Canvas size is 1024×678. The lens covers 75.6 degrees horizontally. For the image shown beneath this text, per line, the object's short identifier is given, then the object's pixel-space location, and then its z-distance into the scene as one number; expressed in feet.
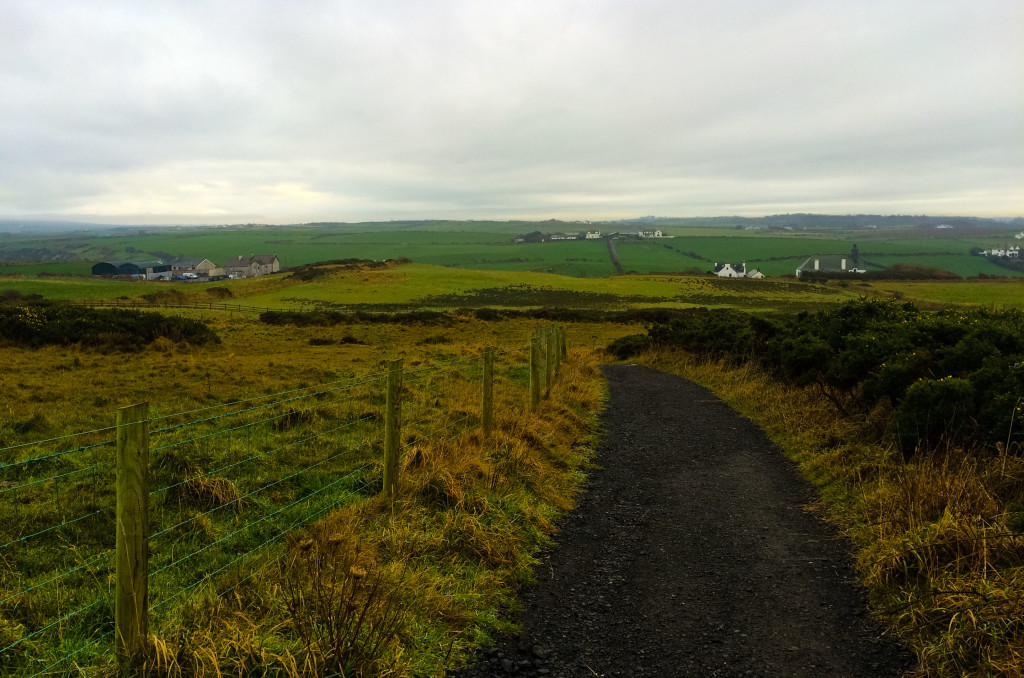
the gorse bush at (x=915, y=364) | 26.30
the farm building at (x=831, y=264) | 500.45
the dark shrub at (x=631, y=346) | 107.82
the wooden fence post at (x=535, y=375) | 41.24
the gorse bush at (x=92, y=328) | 89.86
